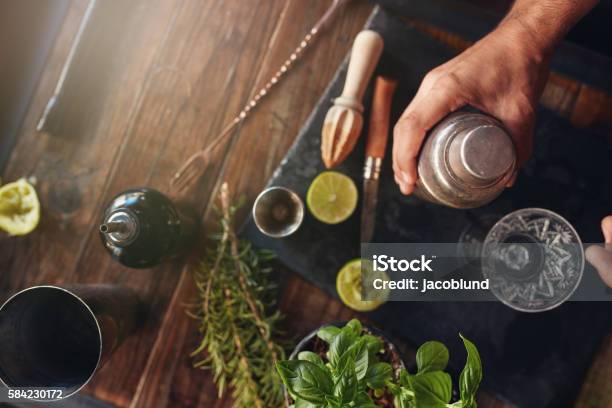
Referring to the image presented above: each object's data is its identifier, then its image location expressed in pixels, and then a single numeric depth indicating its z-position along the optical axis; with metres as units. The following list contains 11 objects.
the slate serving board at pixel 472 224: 1.05
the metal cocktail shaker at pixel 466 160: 0.75
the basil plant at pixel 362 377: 0.64
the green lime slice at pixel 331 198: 1.06
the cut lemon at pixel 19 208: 1.10
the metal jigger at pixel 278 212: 1.04
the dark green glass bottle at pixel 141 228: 0.87
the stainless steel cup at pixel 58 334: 0.87
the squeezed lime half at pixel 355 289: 1.05
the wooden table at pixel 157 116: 1.13
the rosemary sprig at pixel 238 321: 1.03
